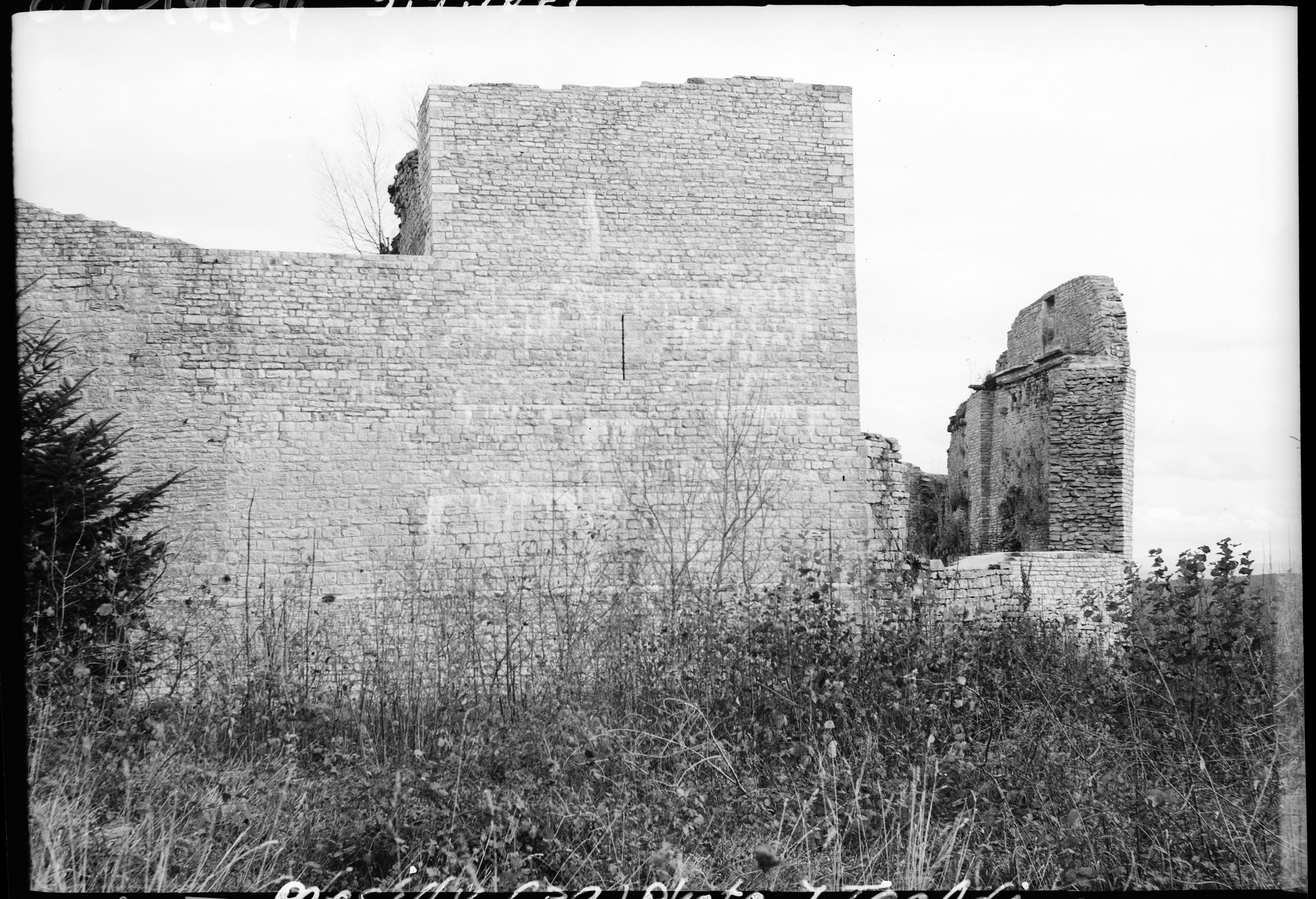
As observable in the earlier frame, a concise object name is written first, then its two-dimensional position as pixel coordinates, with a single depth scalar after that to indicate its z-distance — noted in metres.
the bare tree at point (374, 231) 13.85
